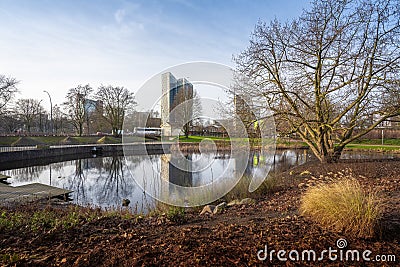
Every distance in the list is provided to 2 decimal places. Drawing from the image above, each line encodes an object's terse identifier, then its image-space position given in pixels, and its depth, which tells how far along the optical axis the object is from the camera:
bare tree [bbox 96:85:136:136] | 37.94
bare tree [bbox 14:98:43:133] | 40.94
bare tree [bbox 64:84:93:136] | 38.25
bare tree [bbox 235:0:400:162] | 9.19
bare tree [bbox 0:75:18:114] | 27.16
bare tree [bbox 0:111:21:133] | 29.56
